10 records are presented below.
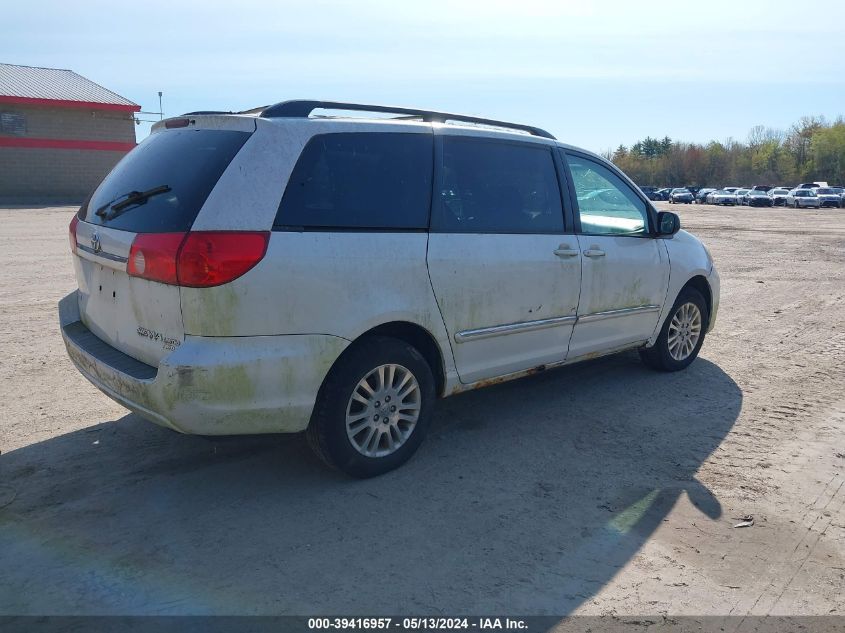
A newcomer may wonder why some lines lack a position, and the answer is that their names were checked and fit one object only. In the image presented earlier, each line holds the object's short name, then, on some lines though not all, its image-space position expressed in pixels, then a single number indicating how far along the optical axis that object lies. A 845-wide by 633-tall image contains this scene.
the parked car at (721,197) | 64.88
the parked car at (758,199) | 59.66
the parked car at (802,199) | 54.31
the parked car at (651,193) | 74.56
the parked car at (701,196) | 70.19
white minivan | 3.45
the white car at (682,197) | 68.75
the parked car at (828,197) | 53.75
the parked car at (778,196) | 58.96
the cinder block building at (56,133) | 34.06
